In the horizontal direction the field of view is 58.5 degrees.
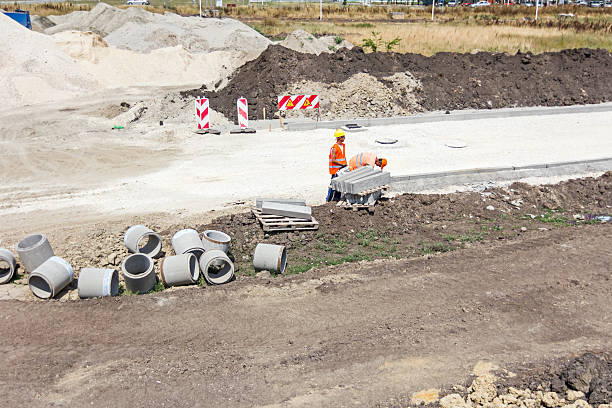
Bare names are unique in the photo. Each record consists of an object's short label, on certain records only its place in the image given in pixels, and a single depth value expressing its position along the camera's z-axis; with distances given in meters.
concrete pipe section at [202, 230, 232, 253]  8.71
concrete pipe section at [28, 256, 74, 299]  7.70
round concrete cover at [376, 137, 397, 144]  16.30
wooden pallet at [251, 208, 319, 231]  9.69
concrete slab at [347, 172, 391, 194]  10.20
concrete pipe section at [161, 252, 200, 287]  8.09
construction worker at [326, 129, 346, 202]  10.83
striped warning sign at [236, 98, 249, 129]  17.23
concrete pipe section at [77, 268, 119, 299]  7.78
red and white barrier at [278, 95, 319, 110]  17.45
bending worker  10.66
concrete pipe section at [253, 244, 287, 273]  8.54
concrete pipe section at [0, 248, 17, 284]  8.30
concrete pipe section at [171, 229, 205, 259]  8.63
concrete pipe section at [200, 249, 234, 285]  8.21
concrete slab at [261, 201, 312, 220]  9.80
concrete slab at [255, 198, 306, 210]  10.07
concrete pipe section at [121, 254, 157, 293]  7.89
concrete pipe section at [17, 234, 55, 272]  8.24
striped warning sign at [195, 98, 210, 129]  17.07
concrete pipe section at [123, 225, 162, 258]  8.84
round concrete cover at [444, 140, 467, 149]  16.05
